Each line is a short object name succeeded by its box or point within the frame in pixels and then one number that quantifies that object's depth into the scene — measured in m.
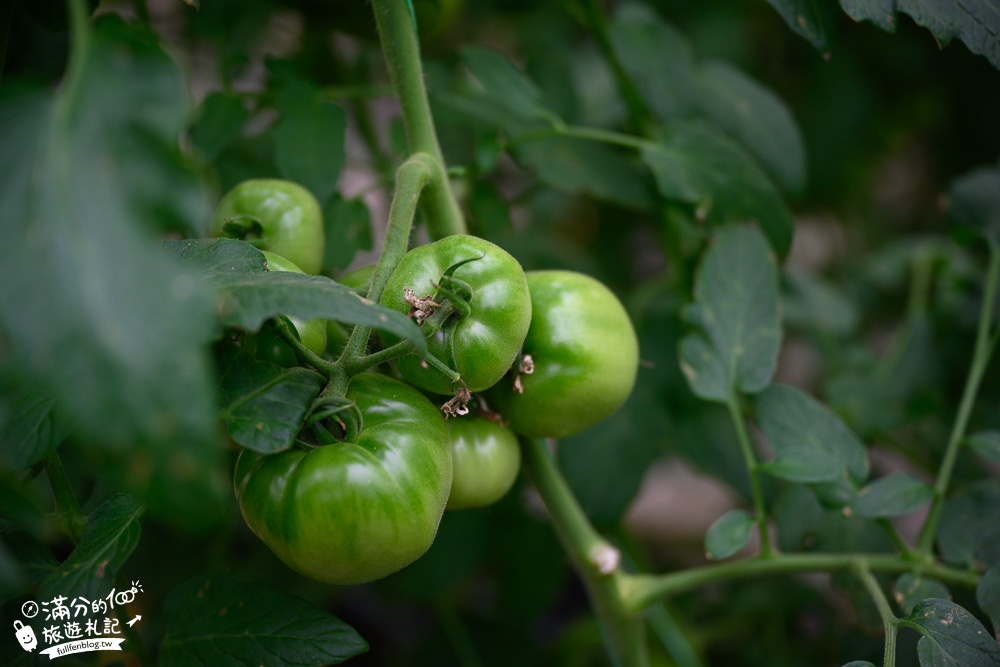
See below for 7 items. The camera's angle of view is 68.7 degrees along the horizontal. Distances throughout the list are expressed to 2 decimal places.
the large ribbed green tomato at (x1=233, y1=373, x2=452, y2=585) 0.38
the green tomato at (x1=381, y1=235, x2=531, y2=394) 0.42
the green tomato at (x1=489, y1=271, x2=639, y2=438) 0.49
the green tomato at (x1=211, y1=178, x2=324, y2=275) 0.50
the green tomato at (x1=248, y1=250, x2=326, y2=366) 0.43
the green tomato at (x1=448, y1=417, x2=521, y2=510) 0.48
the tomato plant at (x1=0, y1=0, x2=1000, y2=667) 0.29
